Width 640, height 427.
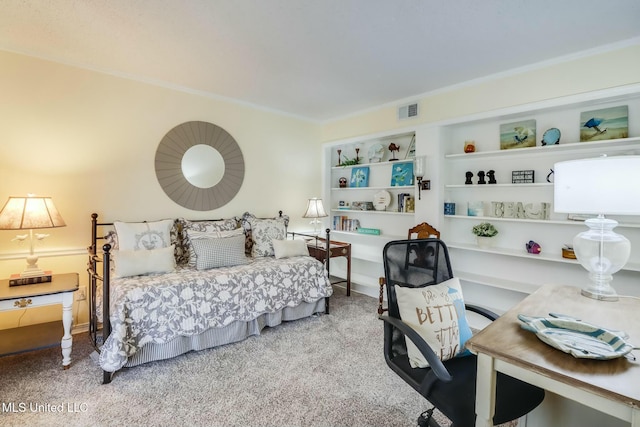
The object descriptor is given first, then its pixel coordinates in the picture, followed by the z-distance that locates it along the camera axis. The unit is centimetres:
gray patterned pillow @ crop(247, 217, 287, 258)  346
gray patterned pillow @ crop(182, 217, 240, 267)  312
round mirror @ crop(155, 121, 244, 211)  334
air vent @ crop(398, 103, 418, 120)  358
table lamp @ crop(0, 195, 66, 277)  221
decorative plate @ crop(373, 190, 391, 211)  414
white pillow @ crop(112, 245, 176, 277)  249
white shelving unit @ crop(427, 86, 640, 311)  254
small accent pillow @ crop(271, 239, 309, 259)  333
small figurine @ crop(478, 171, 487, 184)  322
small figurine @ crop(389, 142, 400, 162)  403
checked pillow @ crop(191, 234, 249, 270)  287
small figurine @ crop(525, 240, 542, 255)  292
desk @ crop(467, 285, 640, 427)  84
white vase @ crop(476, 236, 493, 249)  318
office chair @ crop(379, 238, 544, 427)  120
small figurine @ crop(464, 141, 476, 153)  325
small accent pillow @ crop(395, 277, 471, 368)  144
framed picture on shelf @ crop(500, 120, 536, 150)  296
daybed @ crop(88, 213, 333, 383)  221
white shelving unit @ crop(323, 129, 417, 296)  405
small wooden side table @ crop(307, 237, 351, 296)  380
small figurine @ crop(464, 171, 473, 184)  331
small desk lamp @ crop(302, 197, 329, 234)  405
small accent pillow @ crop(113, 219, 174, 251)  276
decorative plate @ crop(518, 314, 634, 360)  98
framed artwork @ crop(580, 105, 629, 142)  249
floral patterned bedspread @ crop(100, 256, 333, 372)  215
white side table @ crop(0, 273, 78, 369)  205
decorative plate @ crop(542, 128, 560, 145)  277
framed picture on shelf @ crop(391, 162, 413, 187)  388
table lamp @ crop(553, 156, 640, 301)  138
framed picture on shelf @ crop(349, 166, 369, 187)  445
